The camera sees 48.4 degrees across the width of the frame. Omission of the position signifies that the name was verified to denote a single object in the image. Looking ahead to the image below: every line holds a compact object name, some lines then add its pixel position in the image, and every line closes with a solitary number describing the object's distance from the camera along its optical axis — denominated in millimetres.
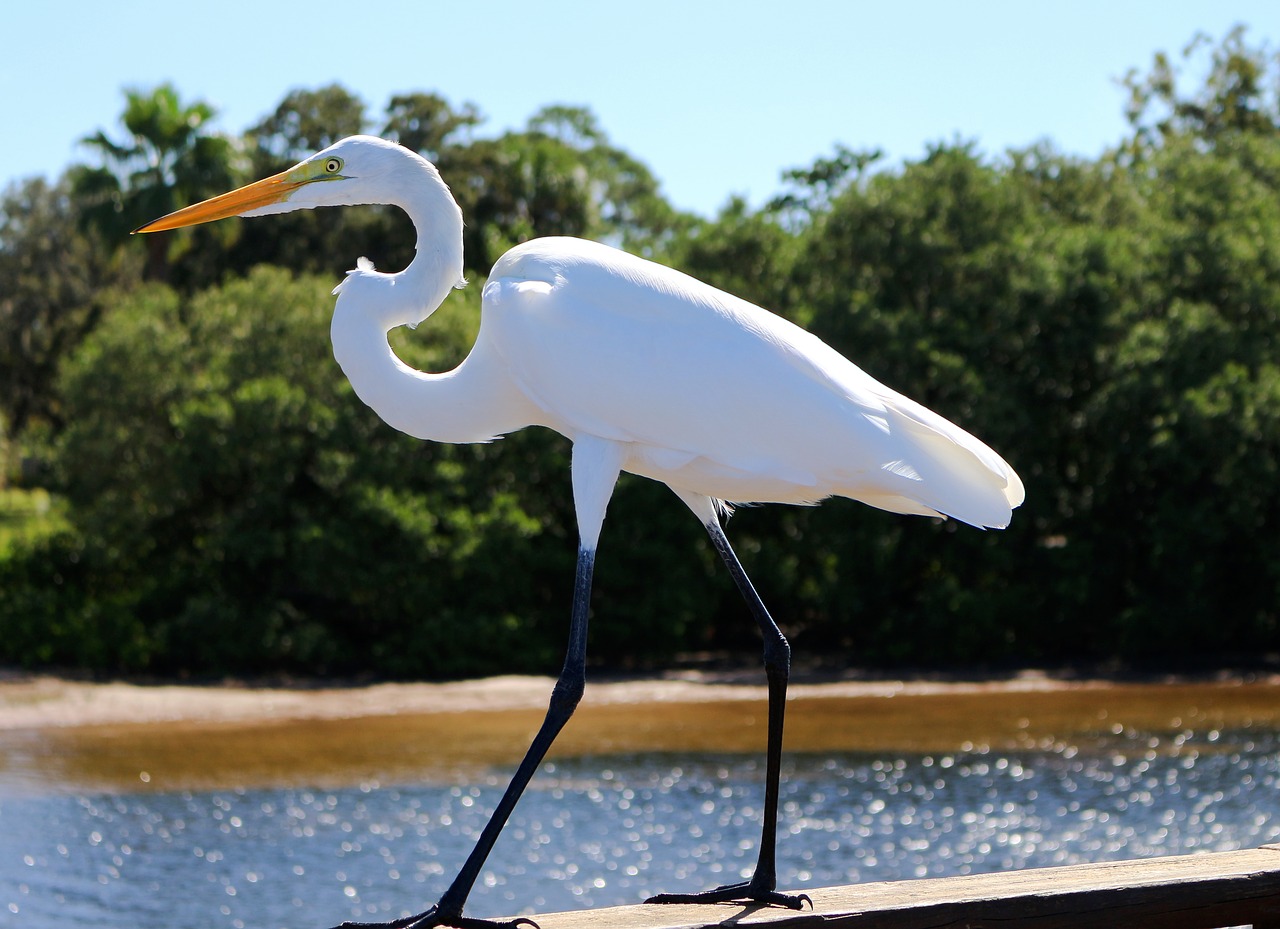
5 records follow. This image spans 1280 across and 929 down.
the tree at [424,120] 28609
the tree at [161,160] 23641
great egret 3064
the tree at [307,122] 29188
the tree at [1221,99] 31406
